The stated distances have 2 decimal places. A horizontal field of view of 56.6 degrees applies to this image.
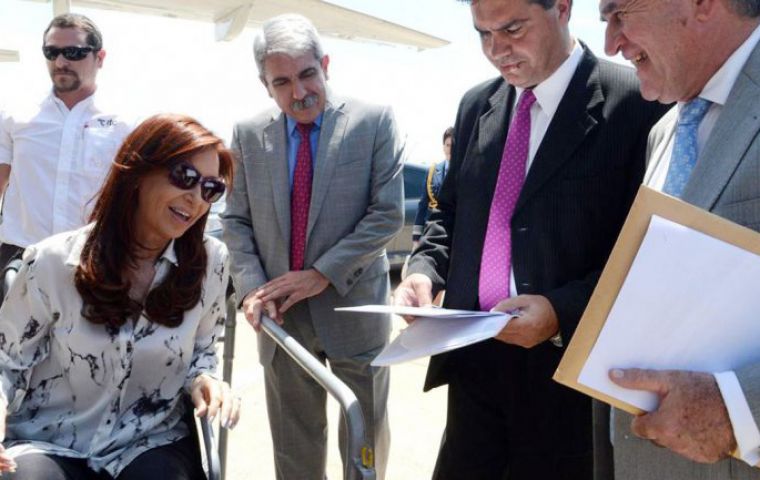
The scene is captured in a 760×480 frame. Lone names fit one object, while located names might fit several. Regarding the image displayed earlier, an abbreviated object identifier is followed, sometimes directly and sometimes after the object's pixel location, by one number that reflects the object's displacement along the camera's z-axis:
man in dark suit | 1.94
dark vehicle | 9.07
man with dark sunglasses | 3.39
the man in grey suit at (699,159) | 1.16
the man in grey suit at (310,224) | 2.69
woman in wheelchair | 1.98
